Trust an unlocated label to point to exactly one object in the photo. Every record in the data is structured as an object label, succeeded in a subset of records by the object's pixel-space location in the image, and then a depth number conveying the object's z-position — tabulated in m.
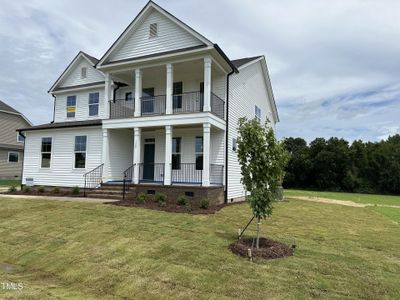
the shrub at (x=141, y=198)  13.03
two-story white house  14.56
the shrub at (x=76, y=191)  16.02
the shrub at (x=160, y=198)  12.89
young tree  7.29
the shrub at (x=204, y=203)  12.23
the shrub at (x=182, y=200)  12.60
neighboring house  34.81
